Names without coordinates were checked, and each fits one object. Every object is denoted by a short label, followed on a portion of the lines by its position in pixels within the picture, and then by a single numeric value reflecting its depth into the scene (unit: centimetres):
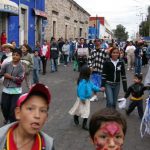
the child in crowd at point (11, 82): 408
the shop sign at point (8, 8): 1204
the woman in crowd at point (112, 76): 476
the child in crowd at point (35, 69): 845
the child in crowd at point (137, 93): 514
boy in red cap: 133
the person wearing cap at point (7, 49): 530
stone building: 1983
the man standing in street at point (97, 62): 666
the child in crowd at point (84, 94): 444
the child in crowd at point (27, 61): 657
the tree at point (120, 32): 7590
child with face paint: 128
